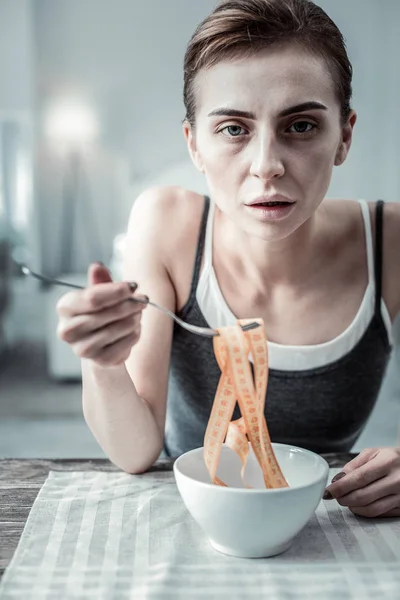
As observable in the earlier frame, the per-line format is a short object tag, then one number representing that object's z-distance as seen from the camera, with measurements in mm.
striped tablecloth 827
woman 1176
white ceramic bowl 856
